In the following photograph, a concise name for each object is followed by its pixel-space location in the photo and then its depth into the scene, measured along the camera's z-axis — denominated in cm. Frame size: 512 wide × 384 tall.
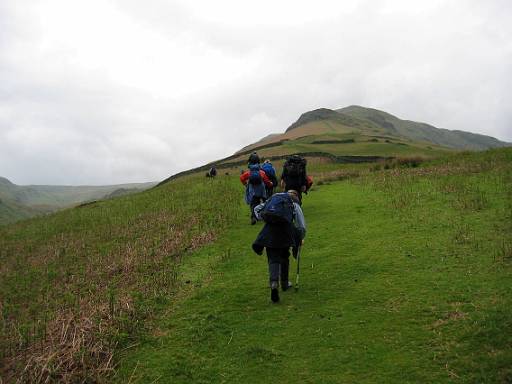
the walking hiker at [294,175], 1529
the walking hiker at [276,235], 999
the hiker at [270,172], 1888
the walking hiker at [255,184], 1797
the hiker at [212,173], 4003
